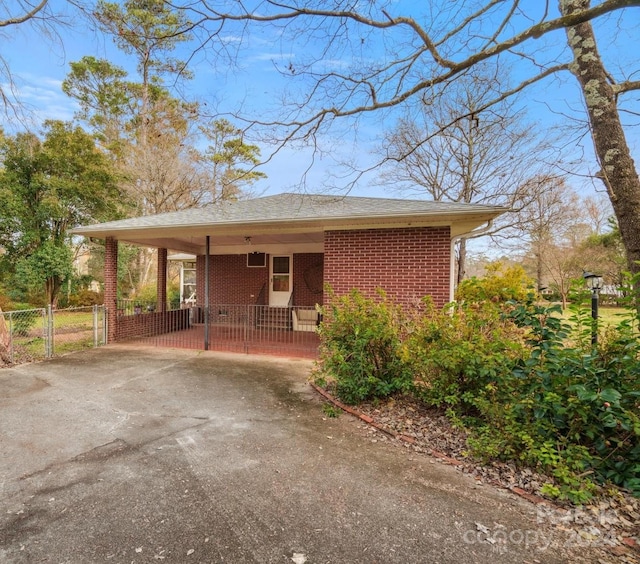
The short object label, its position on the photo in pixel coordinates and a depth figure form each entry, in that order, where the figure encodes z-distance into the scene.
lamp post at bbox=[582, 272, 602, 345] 5.37
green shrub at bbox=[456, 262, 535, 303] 8.98
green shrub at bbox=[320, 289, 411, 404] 4.32
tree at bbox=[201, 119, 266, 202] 18.30
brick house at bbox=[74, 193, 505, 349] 6.46
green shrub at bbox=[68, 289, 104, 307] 16.52
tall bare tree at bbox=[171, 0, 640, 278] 3.85
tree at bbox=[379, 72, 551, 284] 14.96
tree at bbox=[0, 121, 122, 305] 13.88
